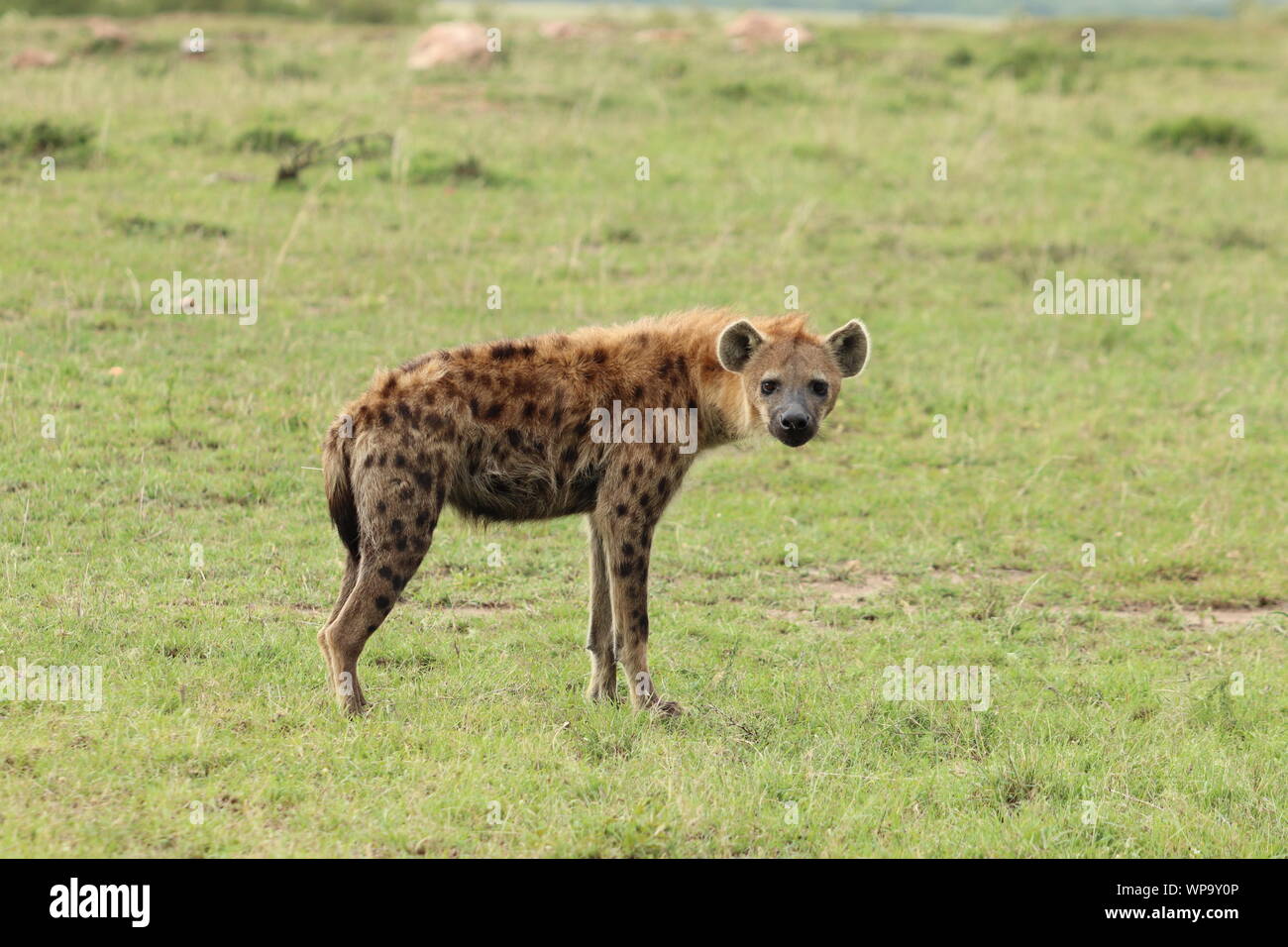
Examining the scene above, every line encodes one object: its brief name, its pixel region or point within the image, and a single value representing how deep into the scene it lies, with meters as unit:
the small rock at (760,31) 21.30
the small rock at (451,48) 16.66
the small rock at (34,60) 15.26
